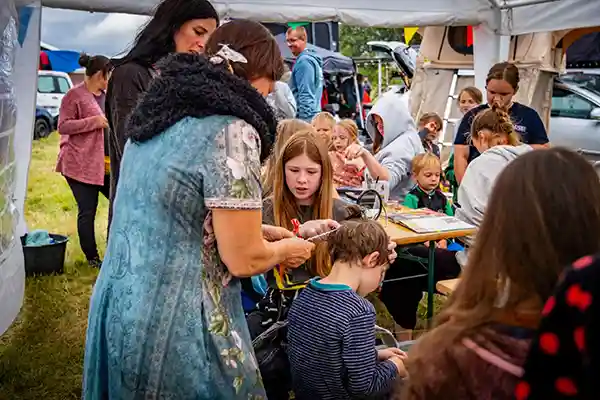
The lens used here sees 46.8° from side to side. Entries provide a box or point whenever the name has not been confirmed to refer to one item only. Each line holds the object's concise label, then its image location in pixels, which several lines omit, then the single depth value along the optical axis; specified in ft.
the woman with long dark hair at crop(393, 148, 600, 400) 3.52
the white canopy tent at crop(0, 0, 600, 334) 12.50
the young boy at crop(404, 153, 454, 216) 14.43
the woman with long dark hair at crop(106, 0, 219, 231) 7.30
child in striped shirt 7.38
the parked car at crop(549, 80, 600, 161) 29.94
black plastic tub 17.20
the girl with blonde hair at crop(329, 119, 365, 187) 15.21
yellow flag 34.06
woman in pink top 17.53
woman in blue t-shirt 14.85
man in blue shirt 18.67
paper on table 11.66
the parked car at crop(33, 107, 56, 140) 55.11
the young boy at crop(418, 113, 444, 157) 20.00
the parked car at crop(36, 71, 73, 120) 58.65
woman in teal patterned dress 4.93
